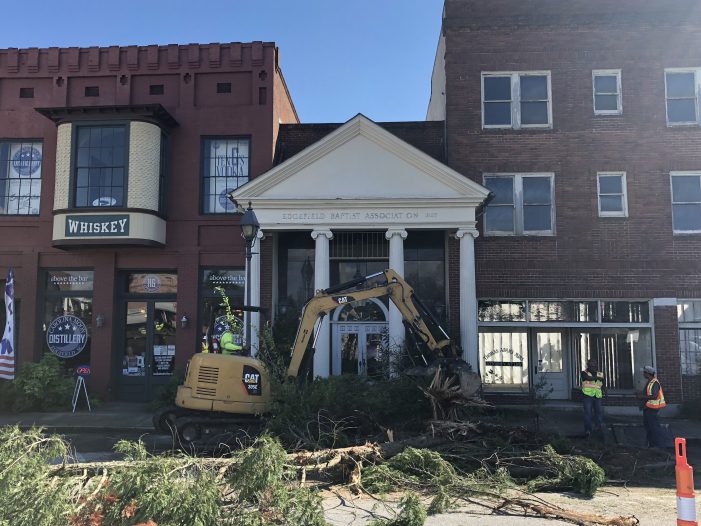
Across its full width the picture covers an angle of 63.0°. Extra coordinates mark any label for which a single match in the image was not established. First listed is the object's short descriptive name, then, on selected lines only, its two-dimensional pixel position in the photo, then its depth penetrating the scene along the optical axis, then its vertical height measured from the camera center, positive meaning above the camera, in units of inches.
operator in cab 416.8 -15.0
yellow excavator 392.5 -43.5
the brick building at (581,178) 629.3 +166.1
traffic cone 194.5 -59.1
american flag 579.8 -26.0
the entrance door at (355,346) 636.7 -24.4
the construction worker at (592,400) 468.1 -61.9
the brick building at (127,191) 638.5 +150.3
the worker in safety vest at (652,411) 429.4 -64.7
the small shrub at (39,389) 575.0 -67.2
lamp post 452.8 +74.6
